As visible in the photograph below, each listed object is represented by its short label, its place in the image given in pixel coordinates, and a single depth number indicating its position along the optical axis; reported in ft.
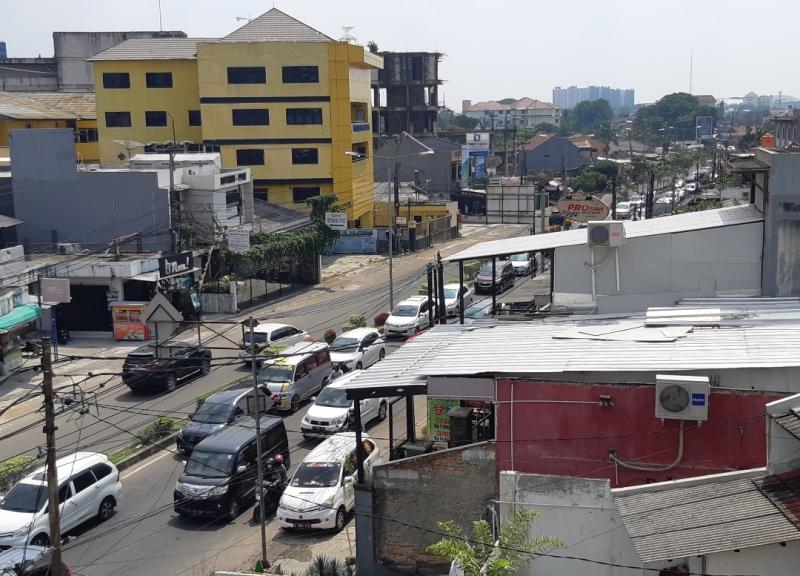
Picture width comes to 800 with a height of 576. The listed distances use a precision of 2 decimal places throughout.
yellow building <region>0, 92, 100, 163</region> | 187.83
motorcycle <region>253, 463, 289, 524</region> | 57.41
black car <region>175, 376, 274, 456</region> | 66.33
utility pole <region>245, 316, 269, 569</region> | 48.80
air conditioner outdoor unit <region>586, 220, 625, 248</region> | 55.57
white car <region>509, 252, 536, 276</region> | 130.41
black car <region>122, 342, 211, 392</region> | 82.84
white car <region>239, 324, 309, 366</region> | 91.86
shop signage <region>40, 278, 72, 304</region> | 75.97
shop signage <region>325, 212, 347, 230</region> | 142.82
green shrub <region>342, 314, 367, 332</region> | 102.58
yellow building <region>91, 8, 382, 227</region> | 165.78
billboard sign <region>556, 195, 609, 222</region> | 118.32
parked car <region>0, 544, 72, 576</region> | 46.47
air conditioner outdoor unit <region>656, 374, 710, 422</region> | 37.47
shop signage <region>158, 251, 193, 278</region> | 110.32
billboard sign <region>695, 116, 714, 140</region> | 476.13
